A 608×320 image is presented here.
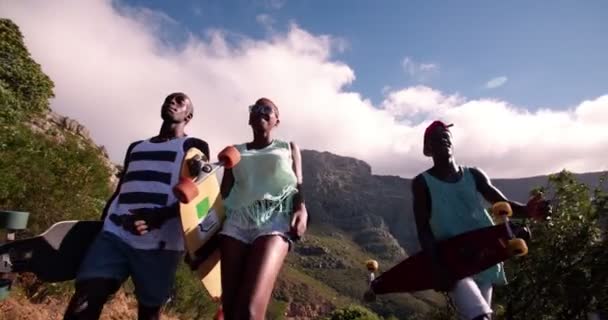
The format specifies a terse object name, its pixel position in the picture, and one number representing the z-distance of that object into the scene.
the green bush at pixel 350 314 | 17.94
